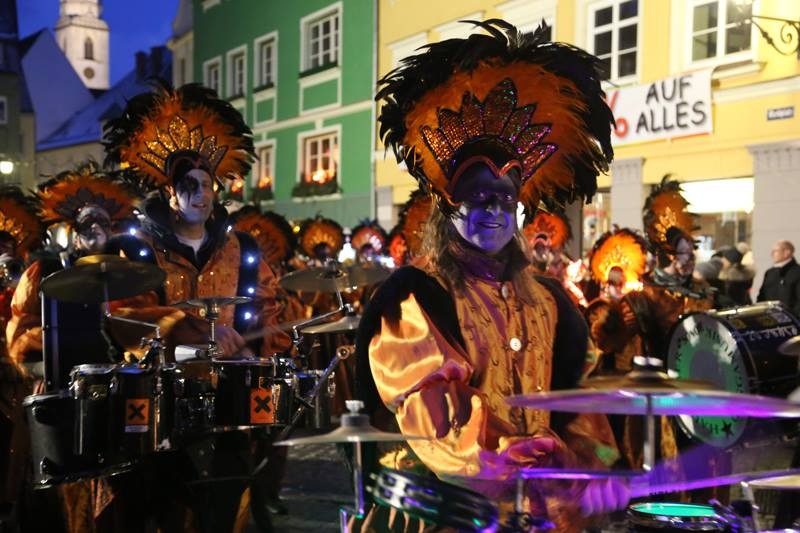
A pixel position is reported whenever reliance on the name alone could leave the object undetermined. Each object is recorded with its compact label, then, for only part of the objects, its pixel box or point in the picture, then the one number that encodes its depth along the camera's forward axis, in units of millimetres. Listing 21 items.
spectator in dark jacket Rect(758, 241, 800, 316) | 9812
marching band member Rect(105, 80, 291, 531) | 4695
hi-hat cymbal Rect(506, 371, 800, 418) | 2275
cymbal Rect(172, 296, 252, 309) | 4727
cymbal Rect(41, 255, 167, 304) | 4695
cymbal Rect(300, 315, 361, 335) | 7130
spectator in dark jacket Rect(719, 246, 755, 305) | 10906
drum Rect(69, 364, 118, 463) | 4363
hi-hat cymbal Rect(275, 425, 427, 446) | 2455
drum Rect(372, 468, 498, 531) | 2262
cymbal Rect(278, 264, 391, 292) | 7949
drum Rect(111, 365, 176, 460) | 4320
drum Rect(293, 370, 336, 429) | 5559
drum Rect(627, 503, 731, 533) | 3020
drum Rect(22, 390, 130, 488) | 4410
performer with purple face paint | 2930
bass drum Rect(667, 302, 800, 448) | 5824
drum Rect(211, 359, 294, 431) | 4523
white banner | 13391
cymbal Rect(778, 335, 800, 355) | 4633
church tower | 90562
